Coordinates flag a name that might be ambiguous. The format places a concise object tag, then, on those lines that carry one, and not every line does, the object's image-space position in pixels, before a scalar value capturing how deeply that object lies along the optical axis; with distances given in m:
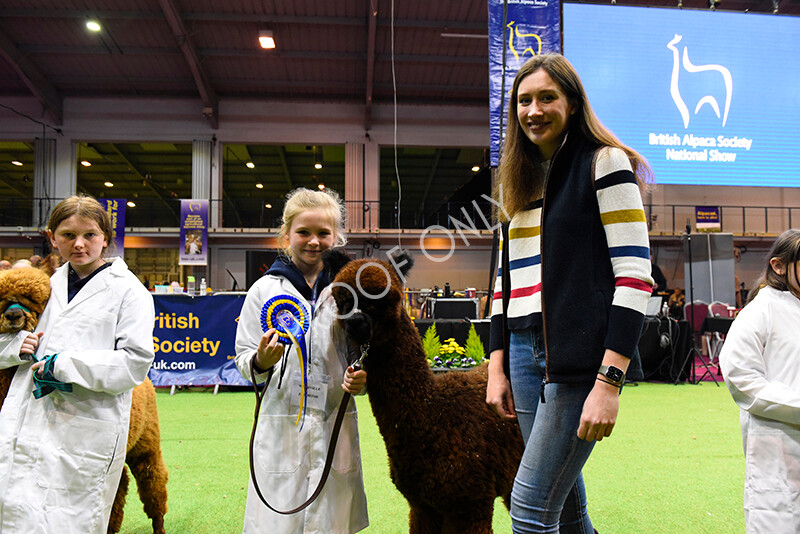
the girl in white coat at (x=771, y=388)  1.67
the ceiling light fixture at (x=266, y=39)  13.18
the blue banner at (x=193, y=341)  6.33
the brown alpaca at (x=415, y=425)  1.62
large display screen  6.49
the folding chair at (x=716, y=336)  9.38
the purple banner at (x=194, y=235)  15.69
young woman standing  1.11
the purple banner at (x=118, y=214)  14.45
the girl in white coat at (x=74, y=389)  1.63
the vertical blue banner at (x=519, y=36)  6.01
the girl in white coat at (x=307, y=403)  1.66
